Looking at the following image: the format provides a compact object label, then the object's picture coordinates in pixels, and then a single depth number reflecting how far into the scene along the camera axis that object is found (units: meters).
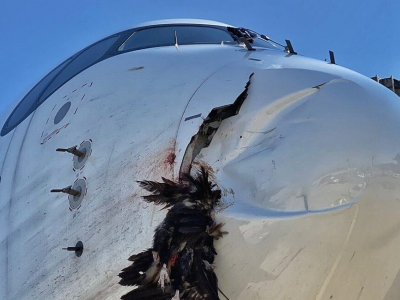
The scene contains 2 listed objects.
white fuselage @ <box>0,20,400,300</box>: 2.87
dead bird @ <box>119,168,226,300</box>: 2.99
